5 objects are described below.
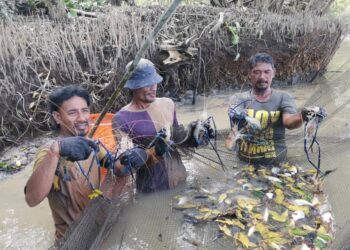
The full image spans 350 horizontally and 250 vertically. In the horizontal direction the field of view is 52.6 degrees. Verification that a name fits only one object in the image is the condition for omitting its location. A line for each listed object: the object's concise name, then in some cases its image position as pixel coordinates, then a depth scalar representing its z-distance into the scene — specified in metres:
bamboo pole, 1.81
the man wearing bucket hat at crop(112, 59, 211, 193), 3.00
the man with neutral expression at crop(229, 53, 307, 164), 3.46
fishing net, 2.33
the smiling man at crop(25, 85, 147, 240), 2.03
